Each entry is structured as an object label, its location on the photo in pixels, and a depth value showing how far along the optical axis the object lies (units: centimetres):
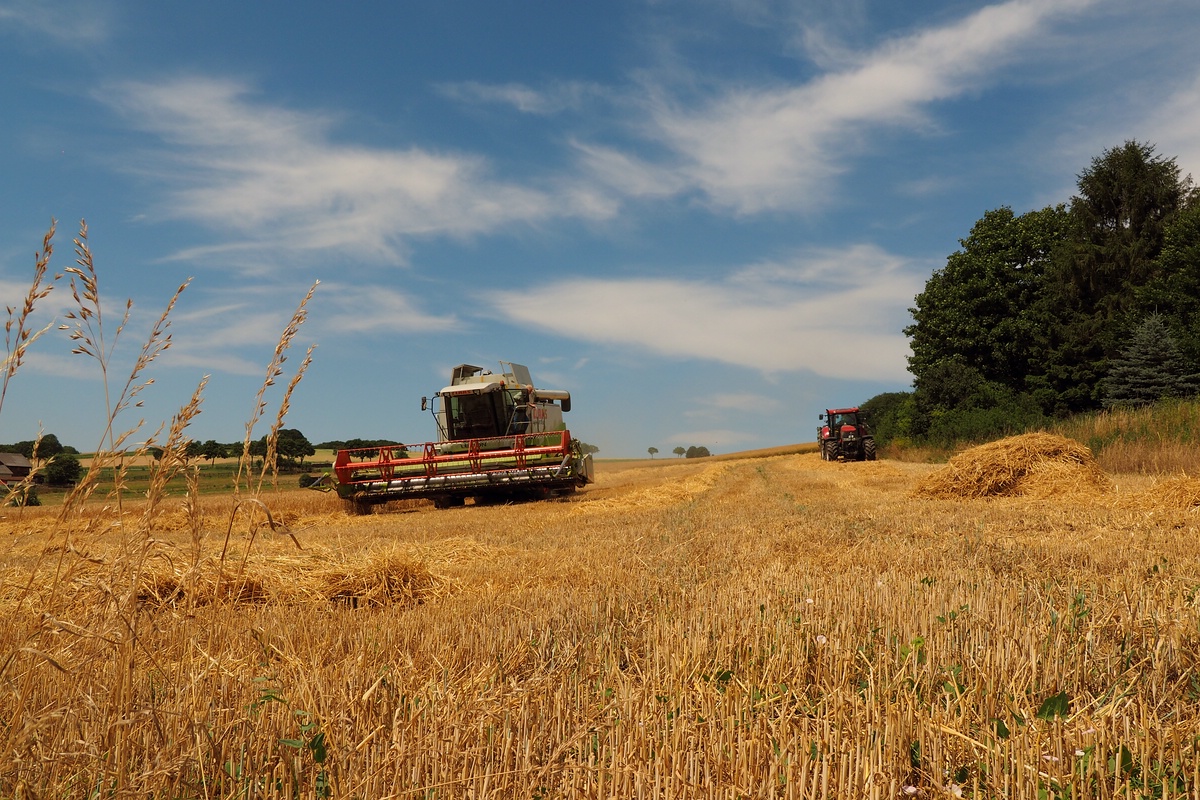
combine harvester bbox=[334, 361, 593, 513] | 1634
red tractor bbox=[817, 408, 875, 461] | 3372
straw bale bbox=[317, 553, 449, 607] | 534
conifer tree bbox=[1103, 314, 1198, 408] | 2950
